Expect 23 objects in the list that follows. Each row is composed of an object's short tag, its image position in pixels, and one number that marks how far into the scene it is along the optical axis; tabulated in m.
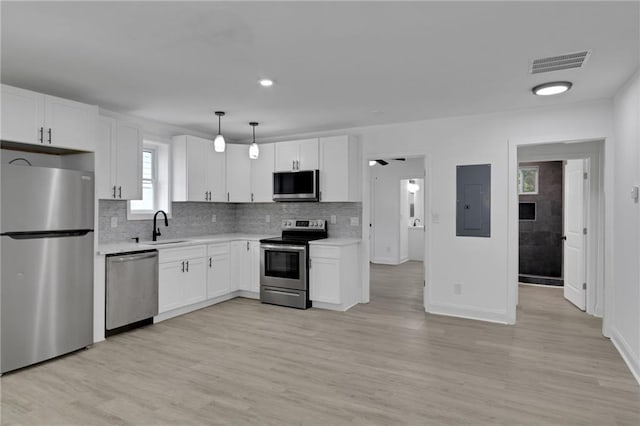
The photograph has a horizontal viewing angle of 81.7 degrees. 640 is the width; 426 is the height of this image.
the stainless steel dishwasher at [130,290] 3.79
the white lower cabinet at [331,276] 4.79
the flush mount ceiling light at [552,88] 3.35
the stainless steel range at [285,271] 4.93
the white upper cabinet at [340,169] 5.04
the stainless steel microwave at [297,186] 5.19
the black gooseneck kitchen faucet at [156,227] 4.80
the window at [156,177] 5.01
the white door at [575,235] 4.91
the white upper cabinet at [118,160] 4.02
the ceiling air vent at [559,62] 2.77
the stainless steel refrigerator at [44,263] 2.97
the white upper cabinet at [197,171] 5.09
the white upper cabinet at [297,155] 5.25
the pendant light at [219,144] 4.30
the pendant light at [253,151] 4.79
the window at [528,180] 7.82
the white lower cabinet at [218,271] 5.00
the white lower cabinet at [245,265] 5.37
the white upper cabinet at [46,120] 3.04
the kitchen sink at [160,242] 4.45
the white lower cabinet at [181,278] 4.34
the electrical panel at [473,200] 4.45
